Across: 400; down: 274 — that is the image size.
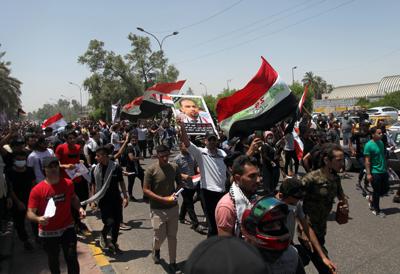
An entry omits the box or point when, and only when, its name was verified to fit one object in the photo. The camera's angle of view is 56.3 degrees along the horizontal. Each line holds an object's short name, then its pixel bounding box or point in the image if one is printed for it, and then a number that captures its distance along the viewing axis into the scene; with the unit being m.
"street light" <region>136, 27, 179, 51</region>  29.46
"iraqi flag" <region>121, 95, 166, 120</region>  11.04
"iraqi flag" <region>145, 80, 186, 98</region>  10.03
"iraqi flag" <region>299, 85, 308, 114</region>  8.45
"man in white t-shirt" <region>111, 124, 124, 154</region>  11.42
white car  33.84
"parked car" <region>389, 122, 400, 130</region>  17.66
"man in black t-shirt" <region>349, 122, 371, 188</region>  9.70
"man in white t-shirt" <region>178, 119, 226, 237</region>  4.85
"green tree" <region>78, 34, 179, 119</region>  54.25
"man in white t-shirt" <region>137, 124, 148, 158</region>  16.53
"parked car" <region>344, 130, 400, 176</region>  10.09
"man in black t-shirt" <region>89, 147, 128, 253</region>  5.59
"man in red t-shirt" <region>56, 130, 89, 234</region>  6.96
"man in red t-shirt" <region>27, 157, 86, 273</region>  4.02
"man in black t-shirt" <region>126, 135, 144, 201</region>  8.89
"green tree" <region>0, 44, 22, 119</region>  43.17
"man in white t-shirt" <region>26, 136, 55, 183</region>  6.18
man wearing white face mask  6.00
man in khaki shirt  4.93
